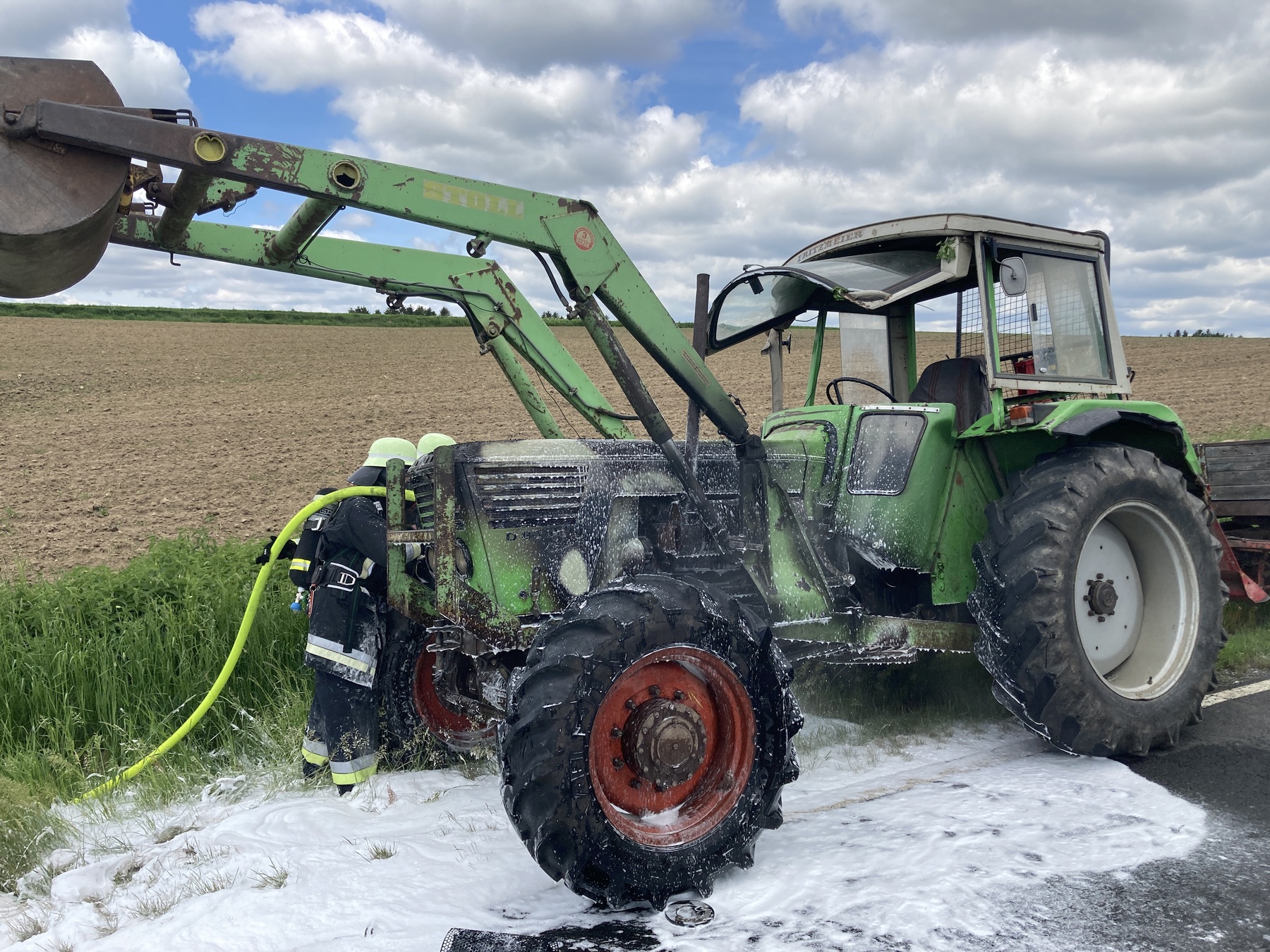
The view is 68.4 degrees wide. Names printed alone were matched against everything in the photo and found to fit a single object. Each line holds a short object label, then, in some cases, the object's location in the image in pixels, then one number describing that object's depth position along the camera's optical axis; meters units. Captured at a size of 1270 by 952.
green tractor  3.14
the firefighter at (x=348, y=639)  4.61
